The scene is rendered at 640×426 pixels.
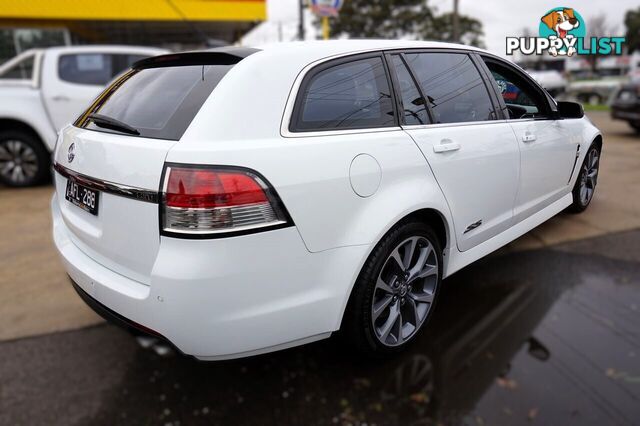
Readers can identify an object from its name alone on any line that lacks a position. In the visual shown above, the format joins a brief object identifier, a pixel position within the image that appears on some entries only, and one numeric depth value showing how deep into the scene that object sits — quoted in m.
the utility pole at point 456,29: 13.75
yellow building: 13.50
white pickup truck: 6.08
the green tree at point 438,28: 28.58
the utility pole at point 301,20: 15.75
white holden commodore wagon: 1.68
